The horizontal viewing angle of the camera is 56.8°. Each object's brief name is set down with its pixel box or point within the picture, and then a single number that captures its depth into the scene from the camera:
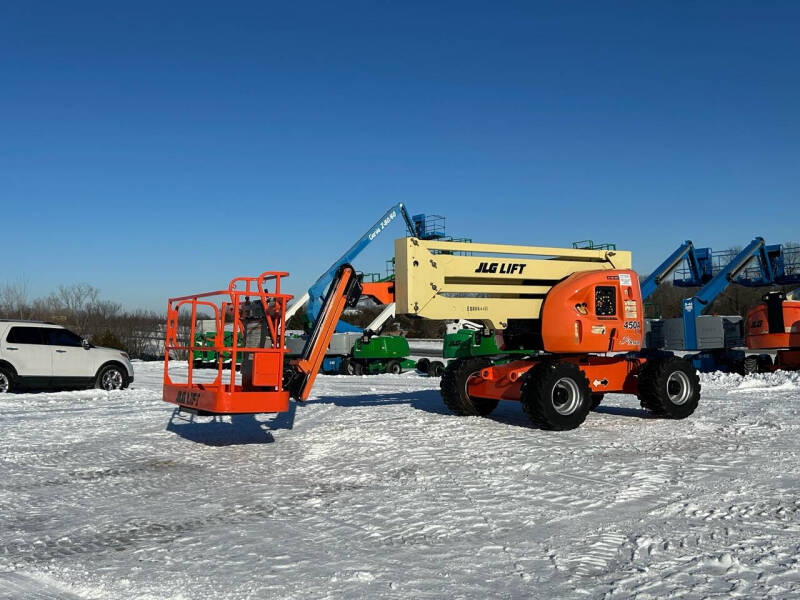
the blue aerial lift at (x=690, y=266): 29.05
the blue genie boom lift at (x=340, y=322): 31.91
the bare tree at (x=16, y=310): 59.50
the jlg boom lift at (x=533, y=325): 11.45
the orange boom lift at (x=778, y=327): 23.27
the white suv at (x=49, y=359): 17.83
